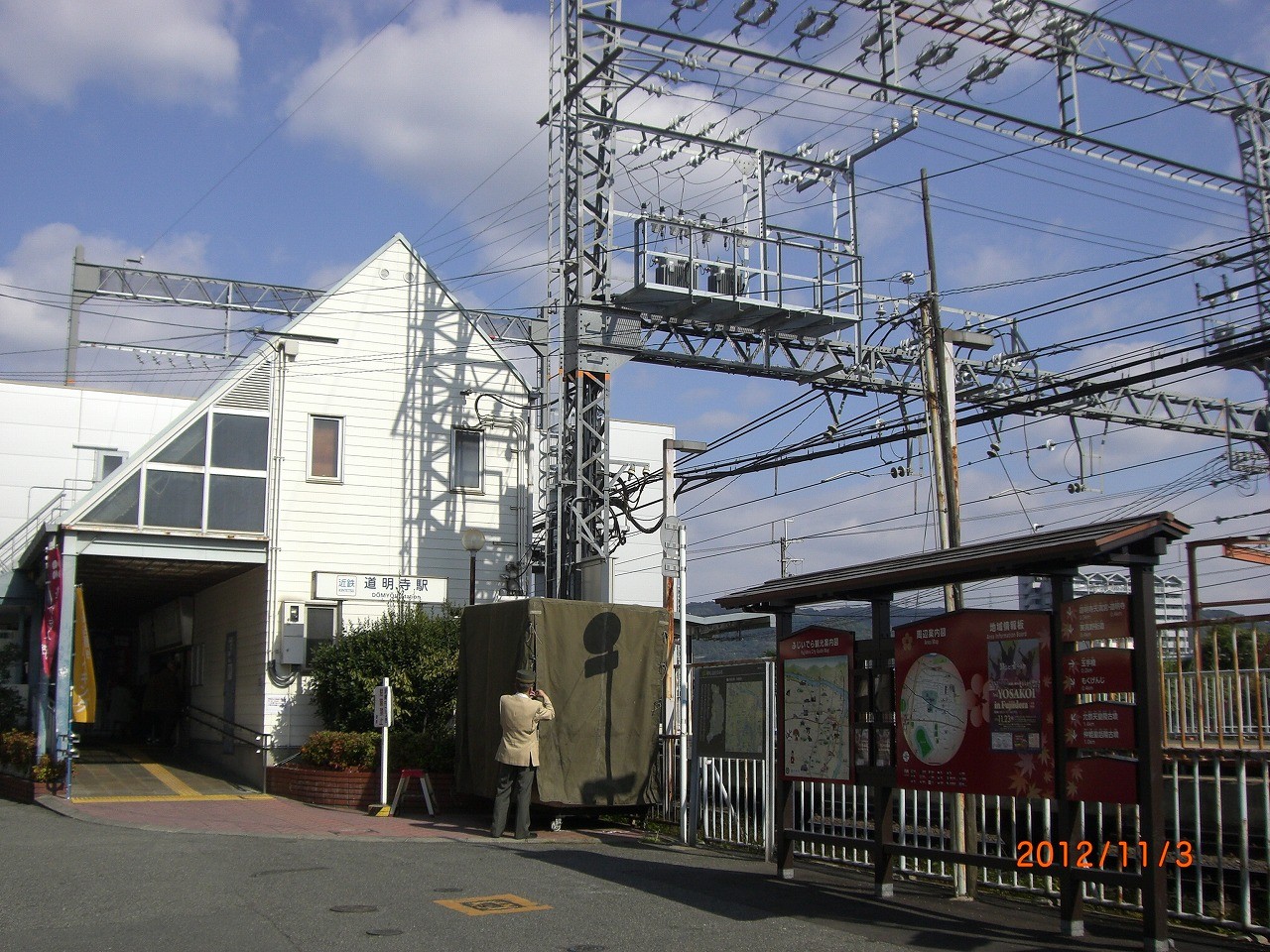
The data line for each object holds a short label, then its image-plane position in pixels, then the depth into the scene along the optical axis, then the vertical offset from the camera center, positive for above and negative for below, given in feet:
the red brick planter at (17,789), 55.93 -6.47
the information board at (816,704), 32.55 -1.17
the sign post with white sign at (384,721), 52.34 -2.75
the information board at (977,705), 26.81 -0.96
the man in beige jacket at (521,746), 43.27 -3.13
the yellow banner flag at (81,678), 57.67 -1.10
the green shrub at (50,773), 56.24 -5.54
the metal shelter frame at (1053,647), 24.57 +0.43
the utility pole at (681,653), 42.75 +0.32
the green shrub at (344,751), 56.03 -4.38
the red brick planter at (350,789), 53.21 -6.13
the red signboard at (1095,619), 25.34 +1.01
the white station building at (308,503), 61.98 +8.56
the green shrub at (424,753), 54.54 -4.31
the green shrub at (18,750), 58.34 -4.72
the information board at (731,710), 39.65 -1.65
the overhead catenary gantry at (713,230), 57.77 +24.48
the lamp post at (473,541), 64.69 +6.43
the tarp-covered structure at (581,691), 46.09 -1.25
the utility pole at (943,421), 37.96 +8.02
